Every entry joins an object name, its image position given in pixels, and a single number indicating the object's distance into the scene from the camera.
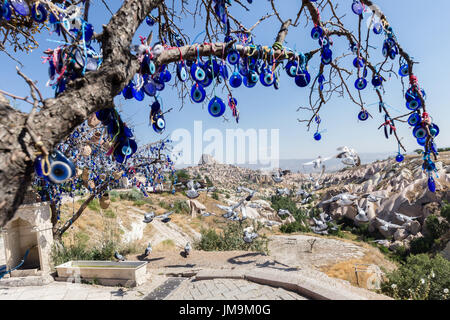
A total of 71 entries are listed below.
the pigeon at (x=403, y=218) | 9.71
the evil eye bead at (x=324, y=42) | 2.54
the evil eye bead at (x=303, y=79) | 2.38
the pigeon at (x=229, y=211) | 9.30
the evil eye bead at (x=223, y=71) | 2.16
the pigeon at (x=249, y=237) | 9.27
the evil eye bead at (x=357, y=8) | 2.55
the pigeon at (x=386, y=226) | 9.41
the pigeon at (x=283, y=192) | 10.02
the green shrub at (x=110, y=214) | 14.92
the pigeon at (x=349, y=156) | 2.78
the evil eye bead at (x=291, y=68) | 2.34
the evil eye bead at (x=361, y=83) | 2.80
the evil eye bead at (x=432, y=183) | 2.42
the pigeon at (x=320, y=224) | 10.86
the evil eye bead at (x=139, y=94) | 1.92
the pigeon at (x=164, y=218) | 8.72
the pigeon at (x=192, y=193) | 6.45
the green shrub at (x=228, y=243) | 10.16
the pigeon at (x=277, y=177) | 7.33
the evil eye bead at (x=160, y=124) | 2.16
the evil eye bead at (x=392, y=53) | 2.49
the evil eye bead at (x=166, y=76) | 2.08
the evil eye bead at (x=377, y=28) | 2.54
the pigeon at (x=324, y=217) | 11.63
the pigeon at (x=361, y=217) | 6.82
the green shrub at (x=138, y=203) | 21.20
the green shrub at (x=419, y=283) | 6.37
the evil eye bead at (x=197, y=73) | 2.05
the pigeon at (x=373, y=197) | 7.77
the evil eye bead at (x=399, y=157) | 2.77
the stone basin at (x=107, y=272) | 6.56
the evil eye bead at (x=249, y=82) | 2.21
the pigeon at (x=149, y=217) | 8.80
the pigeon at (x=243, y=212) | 8.66
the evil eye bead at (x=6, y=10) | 1.66
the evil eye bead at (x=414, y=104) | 2.39
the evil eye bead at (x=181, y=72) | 2.12
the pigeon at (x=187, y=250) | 9.16
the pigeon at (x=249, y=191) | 8.03
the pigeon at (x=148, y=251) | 9.18
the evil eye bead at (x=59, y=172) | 1.24
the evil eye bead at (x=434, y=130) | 2.33
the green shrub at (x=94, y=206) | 14.88
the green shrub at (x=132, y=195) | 24.03
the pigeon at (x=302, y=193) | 9.69
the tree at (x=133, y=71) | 1.16
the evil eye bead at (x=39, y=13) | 1.98
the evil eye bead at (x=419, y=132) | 2.33
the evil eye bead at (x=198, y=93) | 2.17
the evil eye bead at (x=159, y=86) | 1.97
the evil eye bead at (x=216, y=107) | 2.12
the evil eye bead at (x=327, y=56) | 2.60
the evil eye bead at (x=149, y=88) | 1.90
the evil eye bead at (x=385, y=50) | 2.50
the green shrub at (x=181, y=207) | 22.40
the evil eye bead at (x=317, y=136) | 3.36
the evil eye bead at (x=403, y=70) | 2.64
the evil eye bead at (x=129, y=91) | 1.92
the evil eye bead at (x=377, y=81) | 2.71
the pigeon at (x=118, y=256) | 8.16
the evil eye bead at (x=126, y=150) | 1.87
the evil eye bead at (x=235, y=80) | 2.18
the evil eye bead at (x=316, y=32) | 2.58
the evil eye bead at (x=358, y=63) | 2.66
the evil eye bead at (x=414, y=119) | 2.32
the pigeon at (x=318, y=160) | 2.32
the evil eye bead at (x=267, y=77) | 2.21
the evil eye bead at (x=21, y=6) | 1.83
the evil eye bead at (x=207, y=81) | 2.13
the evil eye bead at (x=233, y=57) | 2.09
